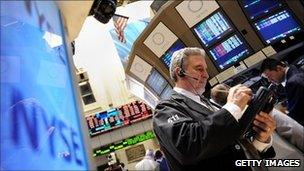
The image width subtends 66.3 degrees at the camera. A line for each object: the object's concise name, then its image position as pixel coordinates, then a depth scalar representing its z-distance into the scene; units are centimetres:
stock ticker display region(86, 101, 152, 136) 944
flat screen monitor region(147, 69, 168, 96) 458
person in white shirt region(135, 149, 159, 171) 482
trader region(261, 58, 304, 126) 250
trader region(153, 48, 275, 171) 125
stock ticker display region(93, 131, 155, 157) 959
